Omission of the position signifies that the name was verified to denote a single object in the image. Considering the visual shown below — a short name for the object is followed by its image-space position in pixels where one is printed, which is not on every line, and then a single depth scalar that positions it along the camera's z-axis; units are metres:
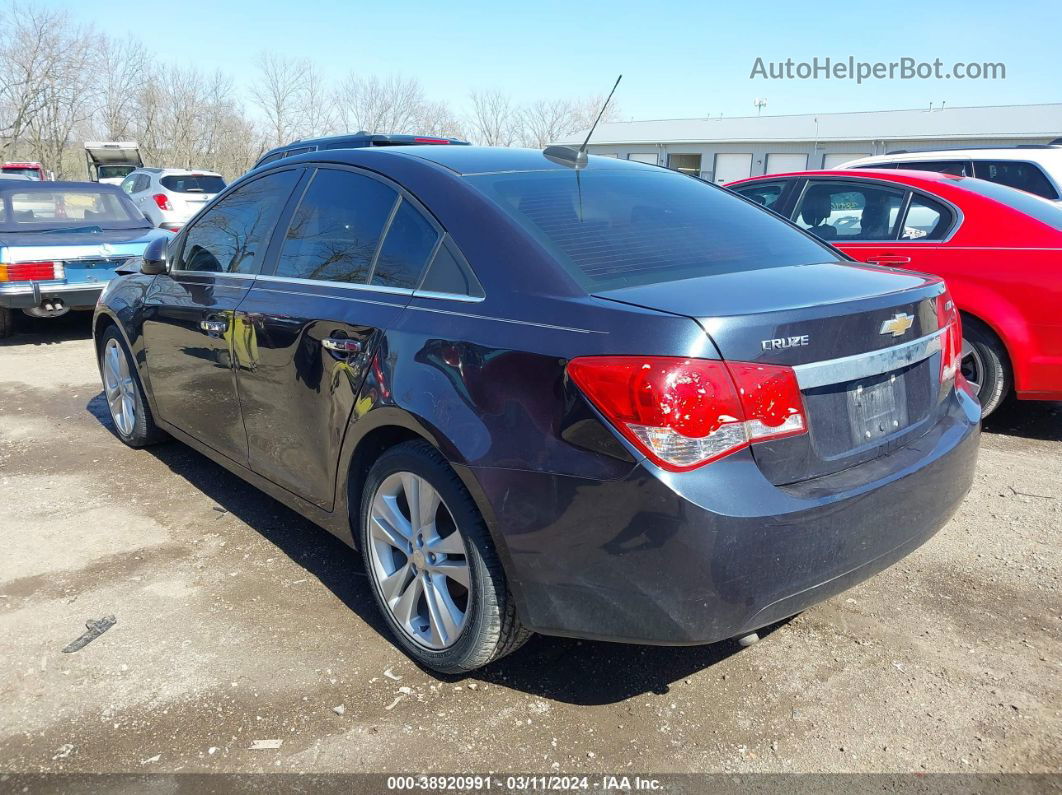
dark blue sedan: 2.04
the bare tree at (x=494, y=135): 48.94
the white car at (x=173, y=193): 15.92
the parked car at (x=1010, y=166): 8.45
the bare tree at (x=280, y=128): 46.78
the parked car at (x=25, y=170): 23.41
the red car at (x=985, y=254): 4.71
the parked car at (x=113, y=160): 28.24
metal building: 26.33
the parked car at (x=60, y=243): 7.41
